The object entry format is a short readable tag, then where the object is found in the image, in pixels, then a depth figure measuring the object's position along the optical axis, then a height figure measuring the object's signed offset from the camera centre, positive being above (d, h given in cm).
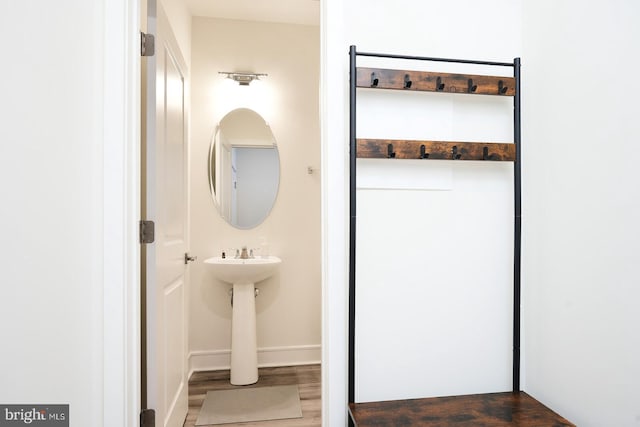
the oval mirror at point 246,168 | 303 +34
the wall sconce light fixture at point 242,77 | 300 +107
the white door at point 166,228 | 158 -9
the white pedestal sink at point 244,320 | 268 -81
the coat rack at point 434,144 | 138 +25
